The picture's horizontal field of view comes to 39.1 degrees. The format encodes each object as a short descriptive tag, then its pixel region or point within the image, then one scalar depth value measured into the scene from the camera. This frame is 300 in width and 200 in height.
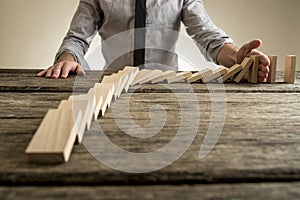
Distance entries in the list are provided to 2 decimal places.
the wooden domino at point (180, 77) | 0.84
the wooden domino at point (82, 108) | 0.40
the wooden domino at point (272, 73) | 0.91
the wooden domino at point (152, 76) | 0.82
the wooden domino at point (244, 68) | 0.89
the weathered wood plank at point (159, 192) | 0.29
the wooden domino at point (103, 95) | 0.52
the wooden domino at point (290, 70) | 0.90
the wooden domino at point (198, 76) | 0.85
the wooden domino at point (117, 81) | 0.66
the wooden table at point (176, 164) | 0.30
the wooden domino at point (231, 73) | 0.87
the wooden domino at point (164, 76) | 0.84
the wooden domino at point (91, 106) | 0.45
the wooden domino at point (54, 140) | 0.33
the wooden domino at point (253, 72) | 0.88
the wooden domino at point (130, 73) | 0.74
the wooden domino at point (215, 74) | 0.85
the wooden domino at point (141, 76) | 0.80
